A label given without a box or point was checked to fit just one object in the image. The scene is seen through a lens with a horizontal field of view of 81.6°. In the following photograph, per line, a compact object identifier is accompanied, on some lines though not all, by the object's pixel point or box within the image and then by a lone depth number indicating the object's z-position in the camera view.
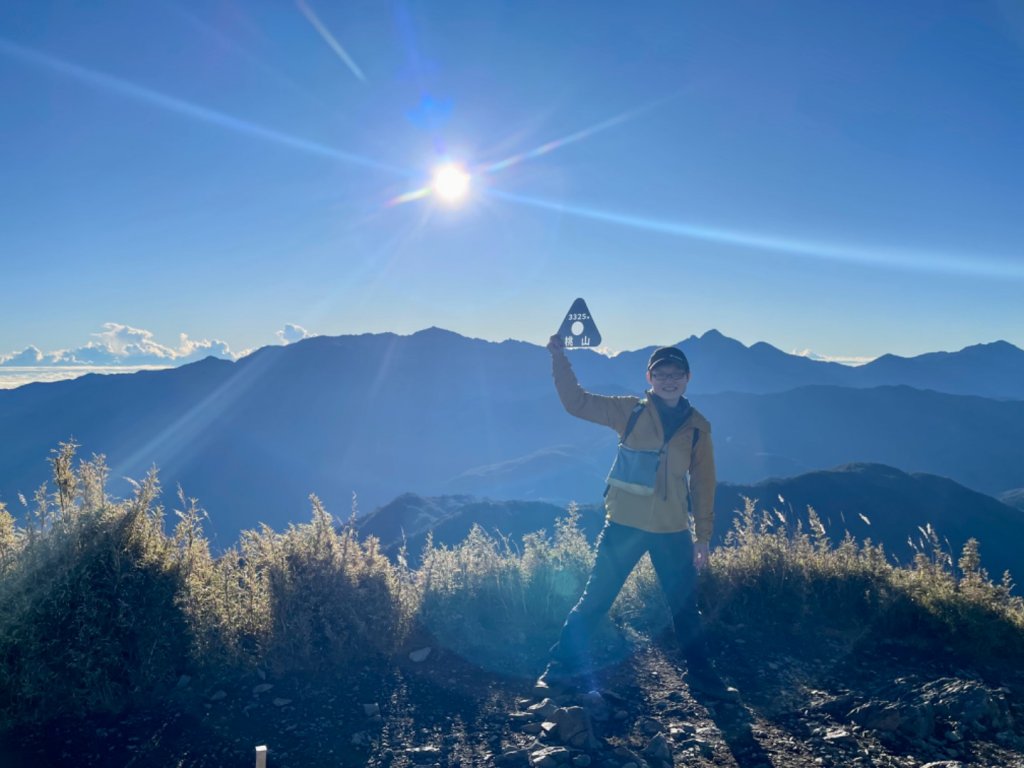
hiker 4.32
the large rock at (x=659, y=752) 3.32
